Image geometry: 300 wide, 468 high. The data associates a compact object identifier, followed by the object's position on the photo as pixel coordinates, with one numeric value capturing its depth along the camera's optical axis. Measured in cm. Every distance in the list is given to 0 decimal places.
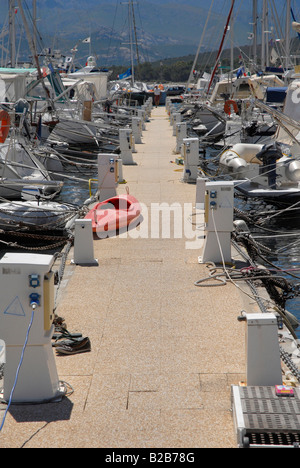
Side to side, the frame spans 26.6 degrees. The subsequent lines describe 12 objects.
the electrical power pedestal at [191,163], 1842
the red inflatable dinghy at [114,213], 1290
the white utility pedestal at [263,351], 600
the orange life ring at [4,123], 1714
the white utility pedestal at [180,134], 2516
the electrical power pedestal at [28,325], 584
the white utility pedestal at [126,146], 2241
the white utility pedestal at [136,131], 2900
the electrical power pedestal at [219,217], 1001
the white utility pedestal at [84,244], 1053
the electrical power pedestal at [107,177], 1548
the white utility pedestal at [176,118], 3150
